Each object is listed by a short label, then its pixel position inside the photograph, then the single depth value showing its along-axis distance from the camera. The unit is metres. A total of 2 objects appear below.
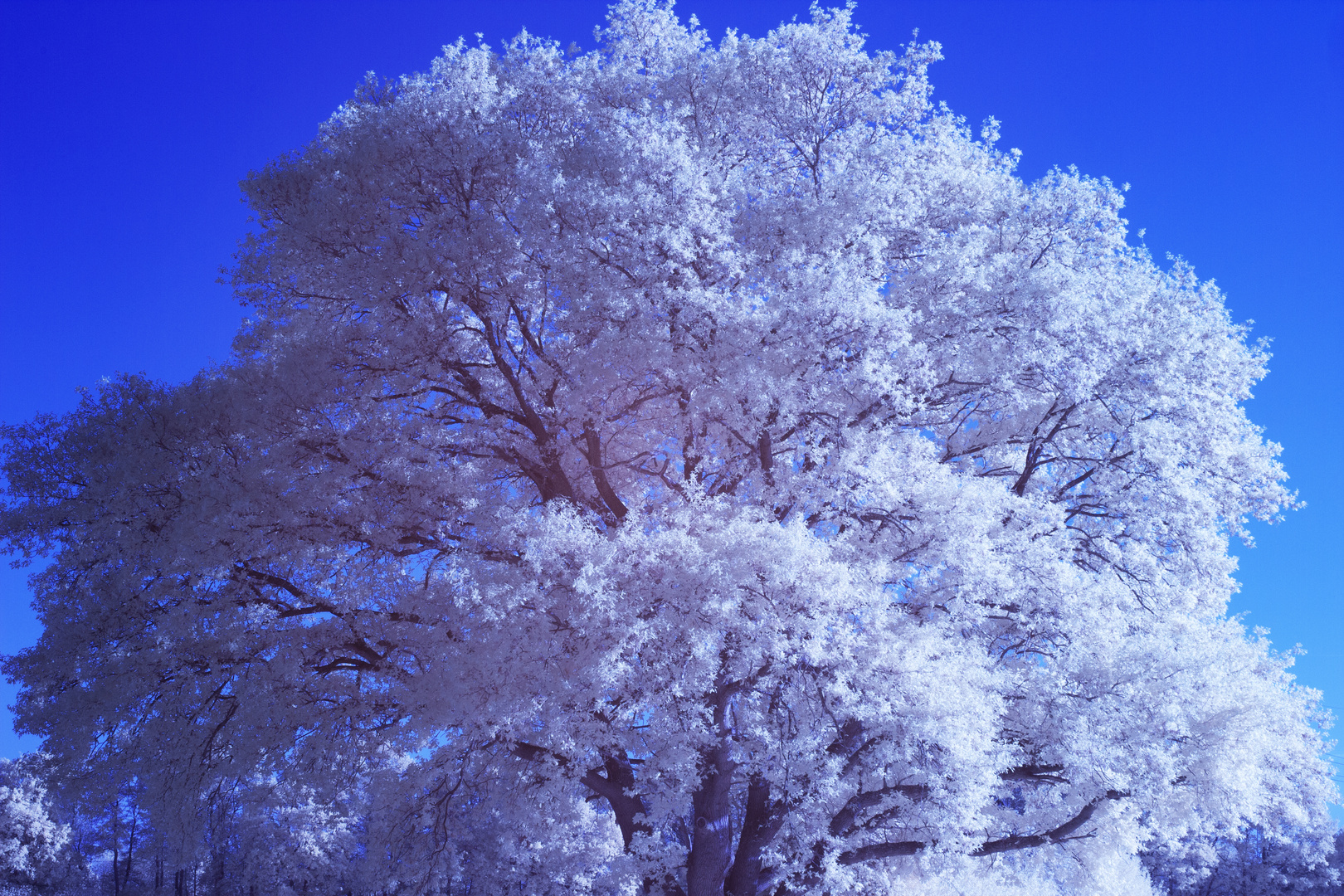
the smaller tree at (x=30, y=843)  44.47
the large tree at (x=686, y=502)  11.16
